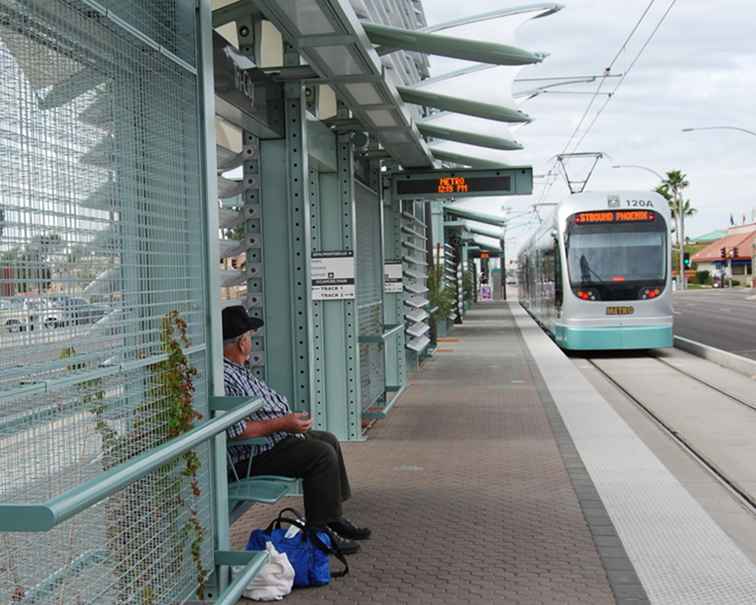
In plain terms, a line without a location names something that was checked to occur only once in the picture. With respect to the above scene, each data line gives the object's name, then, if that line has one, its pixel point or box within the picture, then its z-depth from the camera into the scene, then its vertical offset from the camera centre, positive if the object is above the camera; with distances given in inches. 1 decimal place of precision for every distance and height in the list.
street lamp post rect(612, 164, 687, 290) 3570.4 +86.0
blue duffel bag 215.8 -60.2
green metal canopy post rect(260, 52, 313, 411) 310.3 +4.6
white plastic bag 207.0 -63.7
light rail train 780.0 -5.9
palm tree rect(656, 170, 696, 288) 4426.7 +322.7
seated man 227.0 -41.4
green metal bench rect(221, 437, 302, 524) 213.0 -47.1
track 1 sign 367.9 -2.9
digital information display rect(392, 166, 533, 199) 545.0 +44.8
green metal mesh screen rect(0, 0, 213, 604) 122.1 -1.4
